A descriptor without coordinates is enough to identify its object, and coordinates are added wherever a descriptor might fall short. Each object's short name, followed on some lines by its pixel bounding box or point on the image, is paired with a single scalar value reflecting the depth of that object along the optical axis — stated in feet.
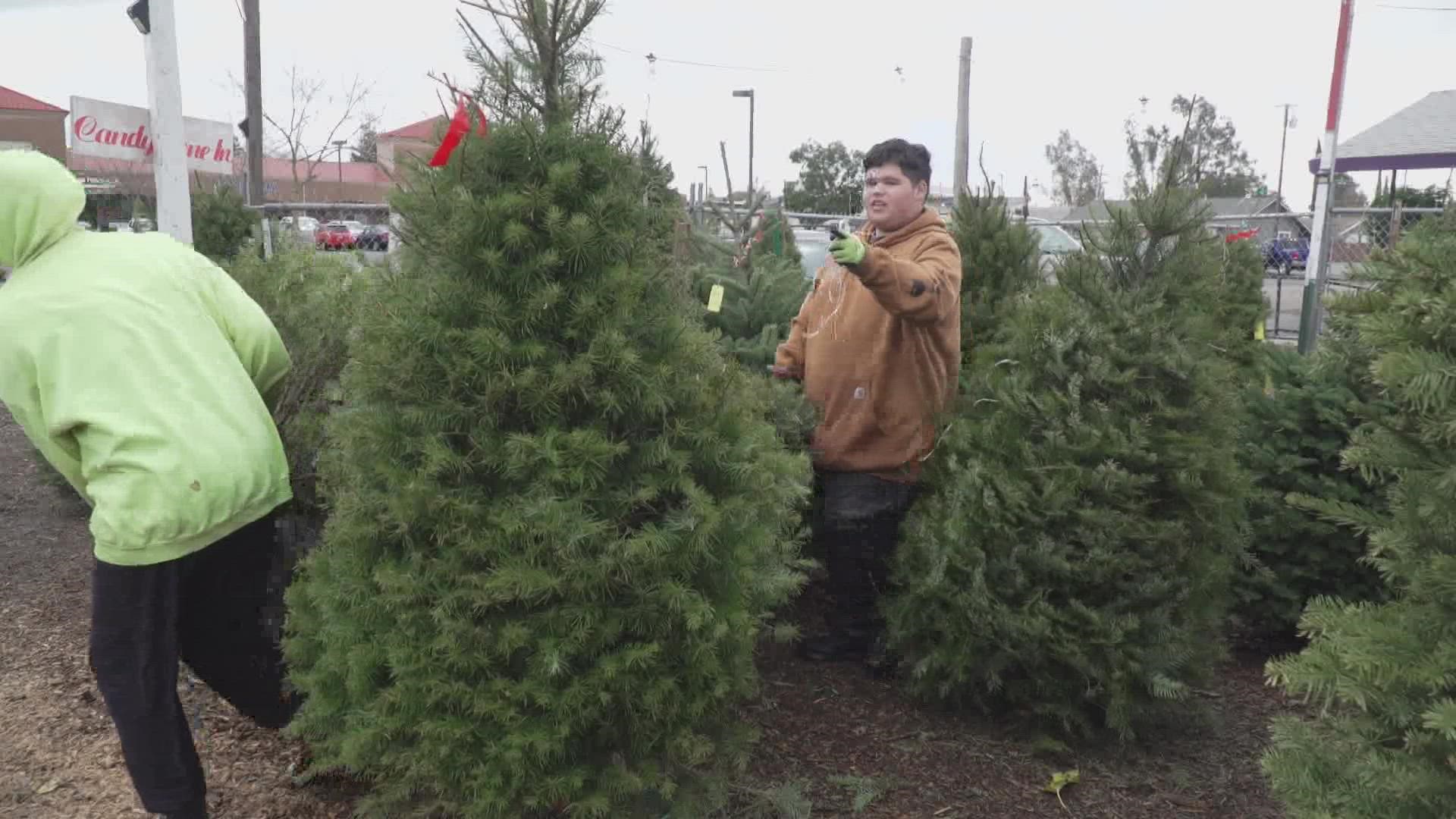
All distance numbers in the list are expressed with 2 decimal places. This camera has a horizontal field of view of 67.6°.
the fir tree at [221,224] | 31.14
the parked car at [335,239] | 27.58
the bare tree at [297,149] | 95.45
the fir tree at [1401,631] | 5.78
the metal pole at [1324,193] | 27.12
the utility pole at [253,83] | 54.08
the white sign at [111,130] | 27.63
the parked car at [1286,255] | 56.16
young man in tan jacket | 12.04
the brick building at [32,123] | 143.64
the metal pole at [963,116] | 68.90
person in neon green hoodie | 7.61
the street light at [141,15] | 18.56
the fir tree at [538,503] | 7.36
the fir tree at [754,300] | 14.94
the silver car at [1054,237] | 48.70
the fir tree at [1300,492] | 13.39
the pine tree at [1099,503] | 10.15
